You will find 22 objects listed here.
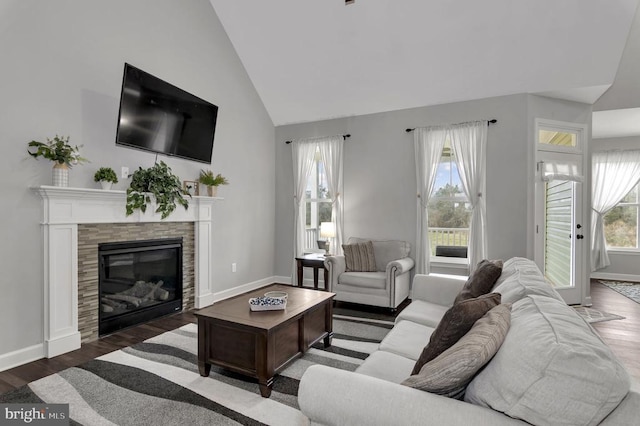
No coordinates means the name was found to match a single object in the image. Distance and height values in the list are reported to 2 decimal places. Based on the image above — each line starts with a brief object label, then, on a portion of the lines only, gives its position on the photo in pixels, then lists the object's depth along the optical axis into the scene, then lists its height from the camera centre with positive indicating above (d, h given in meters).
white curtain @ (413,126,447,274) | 4.66 +0.53
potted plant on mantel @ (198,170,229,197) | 4.34 +0.41
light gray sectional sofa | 0.90 -0.53
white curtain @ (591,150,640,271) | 6.13 +0.55
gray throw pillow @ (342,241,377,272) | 4.52 -0.62
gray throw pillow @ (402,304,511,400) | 1.11 -0.51
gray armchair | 4.06 -0.83
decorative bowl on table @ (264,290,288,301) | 2.63 -0.67
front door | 4.42 +0.00
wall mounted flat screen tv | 3.25 +1.03
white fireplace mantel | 2.83 -0.31
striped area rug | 2.02 -1.23
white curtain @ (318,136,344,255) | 5.25 +0.53
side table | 4.58 -0.74
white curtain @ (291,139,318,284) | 5.52 +0.52
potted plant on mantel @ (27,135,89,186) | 2.79 +0.48
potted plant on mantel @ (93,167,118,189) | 3.21 +0.33
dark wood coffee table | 2.23 -0.90
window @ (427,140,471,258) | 4.73 +0.02
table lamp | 5.02 -0.26
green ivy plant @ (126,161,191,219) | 3.44 +0.24
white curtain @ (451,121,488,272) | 4.40 +0.47
